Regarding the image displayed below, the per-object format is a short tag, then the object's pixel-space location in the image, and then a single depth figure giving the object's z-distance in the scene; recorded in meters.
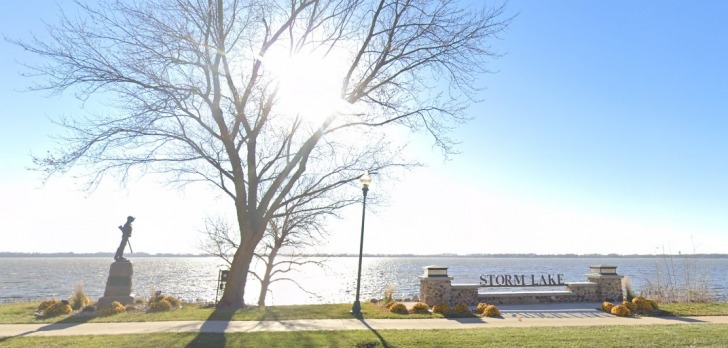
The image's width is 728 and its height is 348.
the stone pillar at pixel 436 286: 16.27
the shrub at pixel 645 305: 14.80
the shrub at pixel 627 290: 17.64
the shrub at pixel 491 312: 13.99
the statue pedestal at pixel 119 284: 18.06
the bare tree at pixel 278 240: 23.92
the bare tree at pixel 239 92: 14.65
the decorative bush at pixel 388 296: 16.57
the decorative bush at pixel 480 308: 14.51
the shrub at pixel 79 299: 16.73
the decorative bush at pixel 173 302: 16.64
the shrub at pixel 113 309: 14.84
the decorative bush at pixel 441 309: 14.19
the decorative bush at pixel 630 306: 14.72
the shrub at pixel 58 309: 14.24
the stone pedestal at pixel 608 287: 17.86
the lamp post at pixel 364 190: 14.62
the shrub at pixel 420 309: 14.37
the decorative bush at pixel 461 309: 14.05
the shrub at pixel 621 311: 14.20
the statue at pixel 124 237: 18.78
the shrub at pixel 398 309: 14.22
